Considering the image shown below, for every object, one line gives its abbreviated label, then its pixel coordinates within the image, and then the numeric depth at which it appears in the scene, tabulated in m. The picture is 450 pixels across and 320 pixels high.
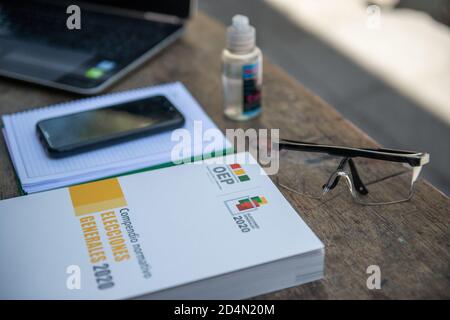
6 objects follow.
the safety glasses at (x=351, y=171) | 0.62
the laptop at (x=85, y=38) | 0.87
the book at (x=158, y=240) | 0.50
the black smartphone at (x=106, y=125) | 0.68
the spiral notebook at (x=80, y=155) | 0.65
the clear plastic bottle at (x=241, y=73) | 0.71
